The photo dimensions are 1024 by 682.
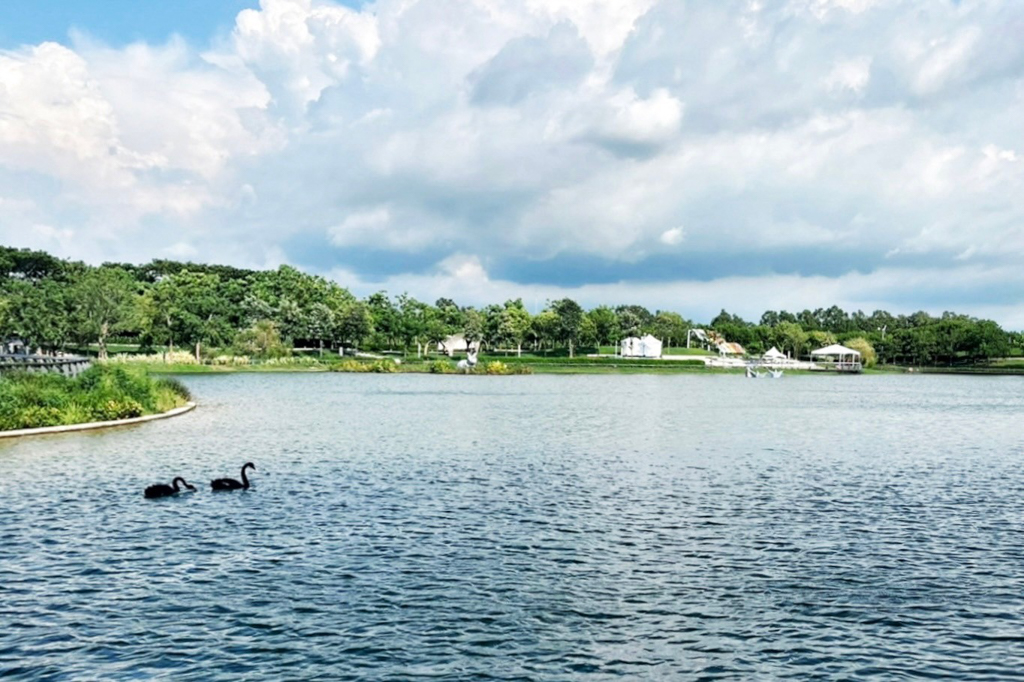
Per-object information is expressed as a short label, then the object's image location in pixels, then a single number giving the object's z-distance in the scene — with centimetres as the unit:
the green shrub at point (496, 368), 13288
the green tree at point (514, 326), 18962
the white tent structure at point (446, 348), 19462
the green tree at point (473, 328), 19075
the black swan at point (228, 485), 2642
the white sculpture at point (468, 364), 13338
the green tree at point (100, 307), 12412
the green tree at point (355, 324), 16238
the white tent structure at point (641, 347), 19188
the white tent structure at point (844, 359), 17225
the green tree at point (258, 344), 13250
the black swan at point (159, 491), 2447
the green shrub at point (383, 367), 13150
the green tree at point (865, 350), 18992
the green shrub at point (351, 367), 13088
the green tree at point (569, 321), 18862
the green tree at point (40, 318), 12338
